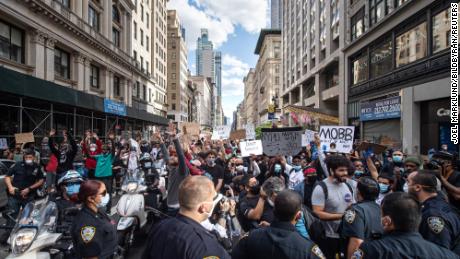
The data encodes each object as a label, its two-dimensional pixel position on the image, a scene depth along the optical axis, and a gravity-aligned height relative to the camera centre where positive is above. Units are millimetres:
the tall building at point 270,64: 74812 +16715
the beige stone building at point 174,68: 85250 +17395
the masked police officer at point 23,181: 6078 -1045
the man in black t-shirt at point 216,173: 6598 -923
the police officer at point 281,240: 2279 -838
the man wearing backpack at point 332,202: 3873 -907
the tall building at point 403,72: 14852 +3408
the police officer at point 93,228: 3156 -1039
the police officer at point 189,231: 1946 -668
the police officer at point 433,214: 2748 -774
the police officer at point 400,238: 2100 -761
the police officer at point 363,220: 3088 -906
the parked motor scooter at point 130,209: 5078 -1398
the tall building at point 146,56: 43781 +11558
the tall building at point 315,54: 29531 +9277
